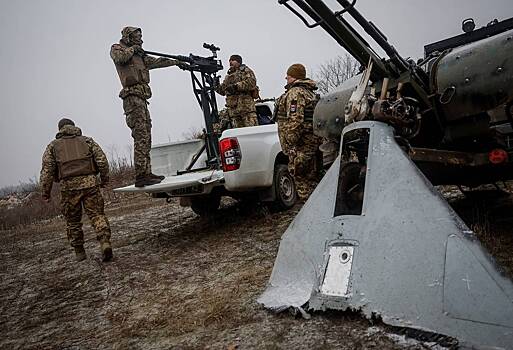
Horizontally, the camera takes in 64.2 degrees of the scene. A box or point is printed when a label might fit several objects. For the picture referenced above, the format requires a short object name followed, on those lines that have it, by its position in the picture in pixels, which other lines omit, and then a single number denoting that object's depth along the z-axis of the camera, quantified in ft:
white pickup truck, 15.38
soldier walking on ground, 15.33
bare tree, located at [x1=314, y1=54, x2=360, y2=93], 83.05
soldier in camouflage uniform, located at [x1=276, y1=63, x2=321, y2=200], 15.83
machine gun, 21.26
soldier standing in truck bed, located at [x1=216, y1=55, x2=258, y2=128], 21.54
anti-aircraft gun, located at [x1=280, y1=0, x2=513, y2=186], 8.73
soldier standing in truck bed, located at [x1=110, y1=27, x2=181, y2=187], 17.06
